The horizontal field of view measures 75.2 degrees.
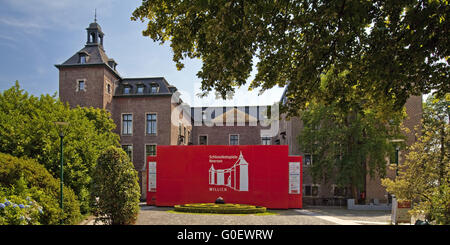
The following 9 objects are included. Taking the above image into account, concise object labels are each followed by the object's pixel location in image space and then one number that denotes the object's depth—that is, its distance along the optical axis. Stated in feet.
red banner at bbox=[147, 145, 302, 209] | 73.67
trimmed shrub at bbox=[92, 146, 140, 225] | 39.91
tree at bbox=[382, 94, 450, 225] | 32.92
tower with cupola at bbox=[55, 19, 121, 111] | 108.17
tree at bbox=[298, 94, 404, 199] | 86.99
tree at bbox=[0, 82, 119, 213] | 45.78
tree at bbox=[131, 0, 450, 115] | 19.06
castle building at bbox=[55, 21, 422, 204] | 107.45
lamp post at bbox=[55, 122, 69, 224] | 38.42
